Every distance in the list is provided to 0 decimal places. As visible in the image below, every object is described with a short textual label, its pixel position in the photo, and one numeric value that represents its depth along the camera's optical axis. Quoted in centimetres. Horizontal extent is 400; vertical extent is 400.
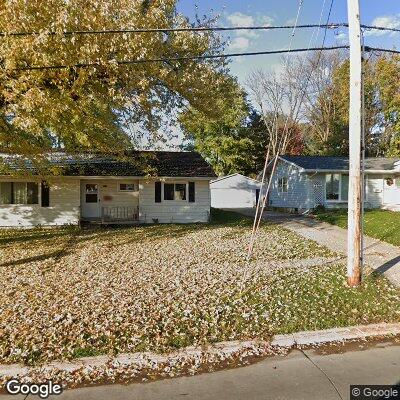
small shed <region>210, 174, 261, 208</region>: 3550
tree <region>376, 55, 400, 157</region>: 2822
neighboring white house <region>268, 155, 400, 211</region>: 2311
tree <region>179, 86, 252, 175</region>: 4038
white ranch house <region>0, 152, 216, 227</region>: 1773
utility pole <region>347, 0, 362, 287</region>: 679
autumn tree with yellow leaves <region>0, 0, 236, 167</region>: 750
